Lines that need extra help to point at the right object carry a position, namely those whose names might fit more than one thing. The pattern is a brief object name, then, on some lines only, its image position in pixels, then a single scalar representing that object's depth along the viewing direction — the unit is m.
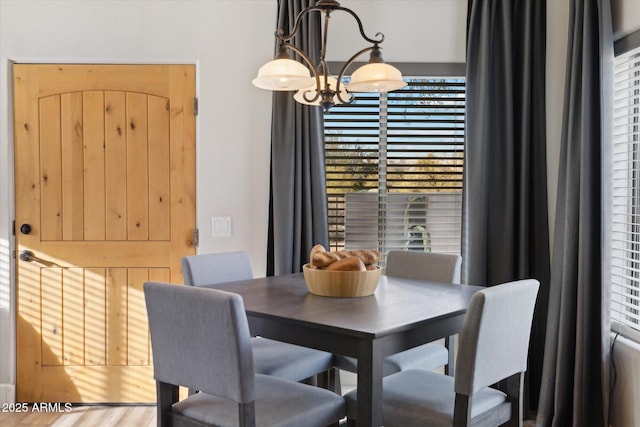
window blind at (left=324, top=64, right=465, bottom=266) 3.35
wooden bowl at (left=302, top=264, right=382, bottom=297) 2.07
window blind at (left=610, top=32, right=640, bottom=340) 2.59
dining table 1.63
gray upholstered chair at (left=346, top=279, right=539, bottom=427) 1.73
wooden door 3.21
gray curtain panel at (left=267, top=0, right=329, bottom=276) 3.15
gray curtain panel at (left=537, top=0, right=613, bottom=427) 2.56
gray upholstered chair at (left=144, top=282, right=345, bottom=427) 1.64
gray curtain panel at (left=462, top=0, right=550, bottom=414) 3.09
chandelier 2.01
